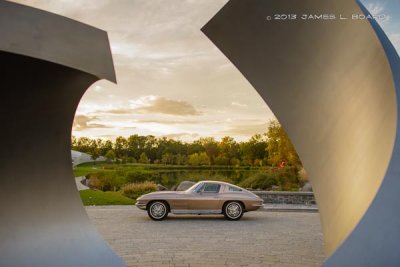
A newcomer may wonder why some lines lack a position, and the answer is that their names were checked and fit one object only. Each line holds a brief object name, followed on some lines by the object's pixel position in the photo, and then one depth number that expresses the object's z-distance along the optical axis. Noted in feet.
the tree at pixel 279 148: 94.01
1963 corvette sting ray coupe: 44.93
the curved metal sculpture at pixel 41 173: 18.51
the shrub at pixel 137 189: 71.66
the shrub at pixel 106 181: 83.66
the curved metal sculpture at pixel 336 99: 12.99
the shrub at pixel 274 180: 80.07
